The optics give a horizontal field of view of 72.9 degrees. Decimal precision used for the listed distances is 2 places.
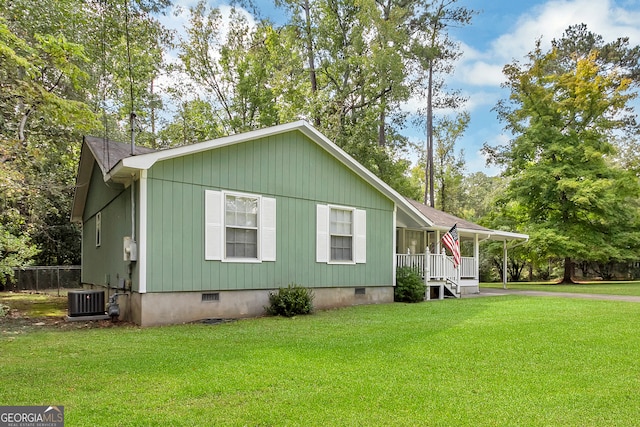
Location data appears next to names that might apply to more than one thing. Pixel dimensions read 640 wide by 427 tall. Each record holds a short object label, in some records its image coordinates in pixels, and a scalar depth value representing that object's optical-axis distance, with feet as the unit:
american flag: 42.34
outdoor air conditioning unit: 29.66
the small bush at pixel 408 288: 40.68
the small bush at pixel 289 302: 30.78
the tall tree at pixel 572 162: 71.46
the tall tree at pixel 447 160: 102.01
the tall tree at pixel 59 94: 23.81
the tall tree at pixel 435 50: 79.92
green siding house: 26.94
